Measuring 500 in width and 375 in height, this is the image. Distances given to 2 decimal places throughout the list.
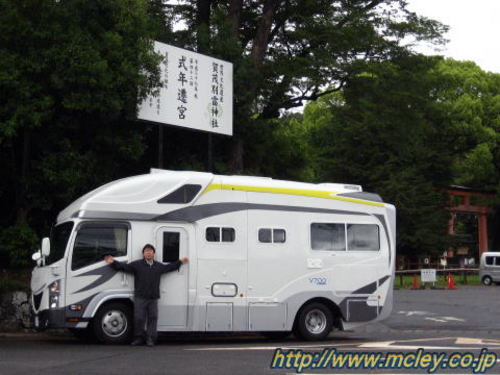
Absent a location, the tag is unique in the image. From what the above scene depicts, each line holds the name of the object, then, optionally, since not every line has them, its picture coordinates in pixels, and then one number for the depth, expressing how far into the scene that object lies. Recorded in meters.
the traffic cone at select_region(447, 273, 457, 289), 45.43
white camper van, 16.16
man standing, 15.96
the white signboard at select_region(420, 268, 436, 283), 44.41
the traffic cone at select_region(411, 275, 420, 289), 46.16
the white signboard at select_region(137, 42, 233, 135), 22.53
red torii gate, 63.28
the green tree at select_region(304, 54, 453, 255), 54.53
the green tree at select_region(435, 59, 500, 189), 60.28
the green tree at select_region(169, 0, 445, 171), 26.41
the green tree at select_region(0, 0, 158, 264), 18.98
